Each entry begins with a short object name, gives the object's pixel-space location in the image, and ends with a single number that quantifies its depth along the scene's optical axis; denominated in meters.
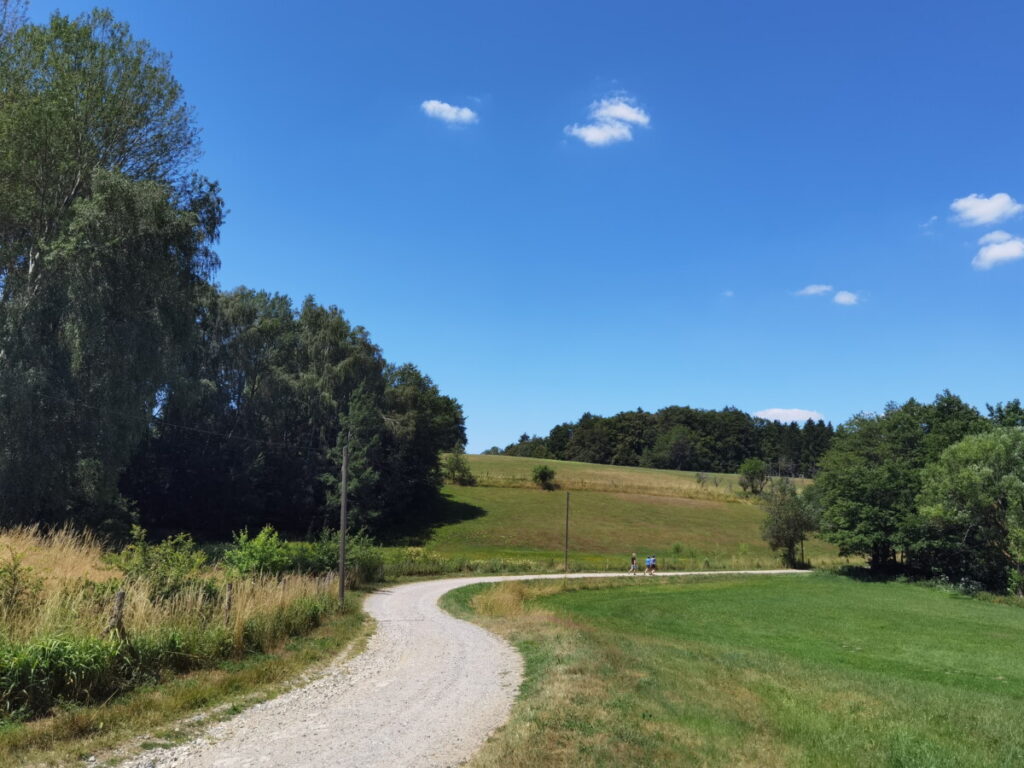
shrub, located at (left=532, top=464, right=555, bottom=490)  90.44
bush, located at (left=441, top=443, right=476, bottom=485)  90.00
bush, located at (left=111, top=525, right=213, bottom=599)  12.39
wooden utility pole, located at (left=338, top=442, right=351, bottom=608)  22.40
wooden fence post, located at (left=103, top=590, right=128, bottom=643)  9.55
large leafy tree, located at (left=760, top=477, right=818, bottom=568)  61.25
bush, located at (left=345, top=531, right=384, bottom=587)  32.50
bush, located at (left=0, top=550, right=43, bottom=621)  9.58
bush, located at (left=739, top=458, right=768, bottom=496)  102.81
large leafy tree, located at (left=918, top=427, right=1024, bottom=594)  42.75
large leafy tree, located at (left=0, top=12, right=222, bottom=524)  25.80
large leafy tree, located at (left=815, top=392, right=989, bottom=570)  52.03
